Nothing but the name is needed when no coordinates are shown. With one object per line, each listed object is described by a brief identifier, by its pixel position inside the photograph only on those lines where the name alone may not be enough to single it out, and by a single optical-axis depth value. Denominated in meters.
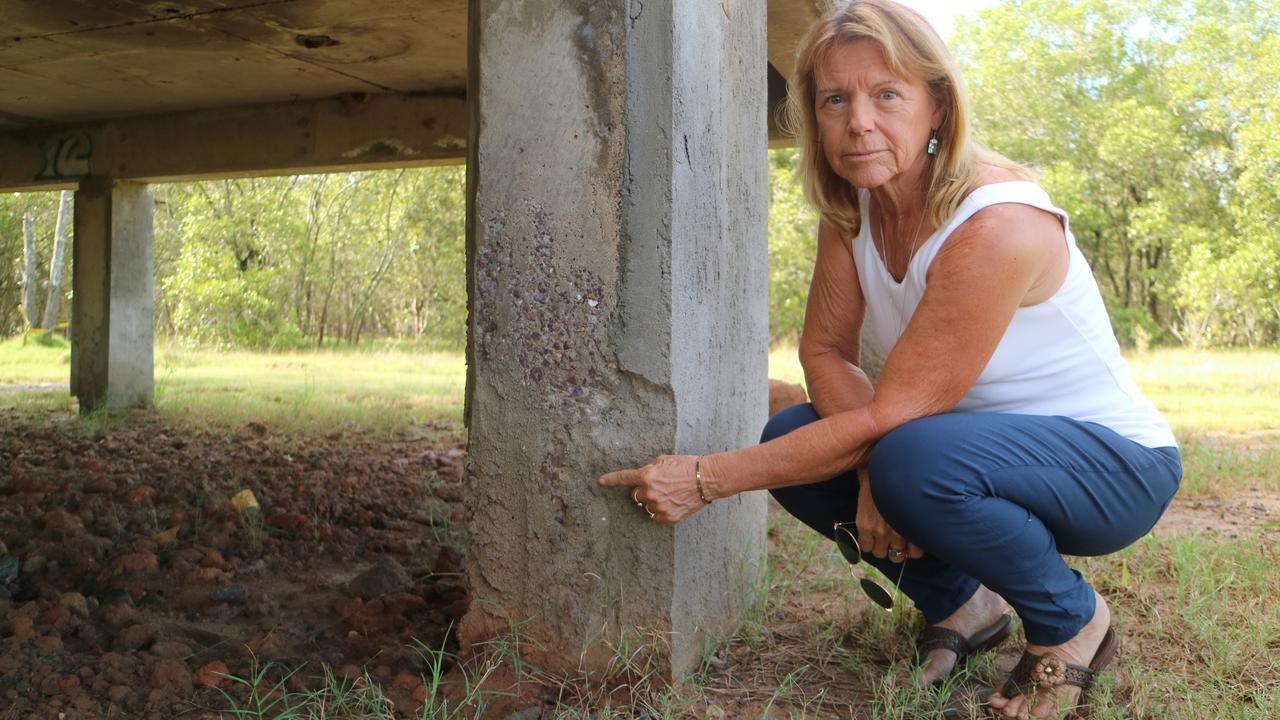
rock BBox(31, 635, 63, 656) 2.72
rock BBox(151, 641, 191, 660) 2.73
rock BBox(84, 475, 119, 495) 4.55
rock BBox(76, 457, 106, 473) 5.20
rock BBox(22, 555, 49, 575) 3.42
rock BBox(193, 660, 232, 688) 2.56
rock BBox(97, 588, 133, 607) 3.14
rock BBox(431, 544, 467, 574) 3.46
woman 2.23
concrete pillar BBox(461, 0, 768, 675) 2.45
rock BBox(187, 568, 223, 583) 3.37
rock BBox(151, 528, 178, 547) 3.77
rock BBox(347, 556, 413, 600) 3.17
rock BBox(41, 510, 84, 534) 3.82
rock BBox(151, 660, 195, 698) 2.52
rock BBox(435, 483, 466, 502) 4.83
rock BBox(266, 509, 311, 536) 4.00
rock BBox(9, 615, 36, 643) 2.79
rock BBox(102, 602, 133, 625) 2.96
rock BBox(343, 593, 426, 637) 2.91
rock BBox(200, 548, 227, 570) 3.52
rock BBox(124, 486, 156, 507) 4.34
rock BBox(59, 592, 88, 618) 2.99
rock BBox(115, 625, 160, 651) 2.80
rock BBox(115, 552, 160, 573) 3.41
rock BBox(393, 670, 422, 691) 2.49
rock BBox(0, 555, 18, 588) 3.30
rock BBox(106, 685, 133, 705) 2.46
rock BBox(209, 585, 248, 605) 3.21
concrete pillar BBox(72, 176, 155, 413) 8.36
